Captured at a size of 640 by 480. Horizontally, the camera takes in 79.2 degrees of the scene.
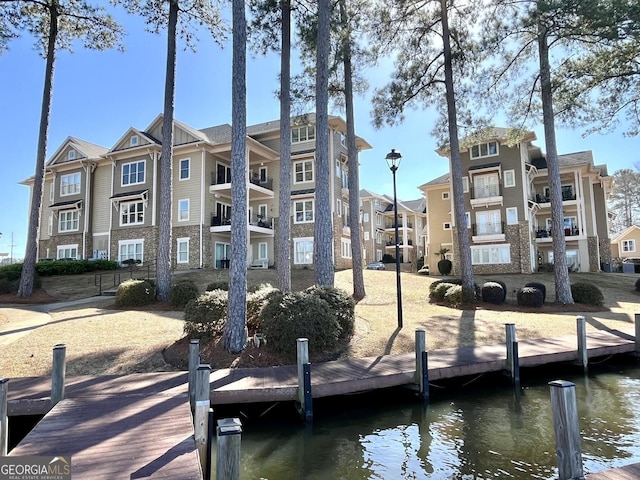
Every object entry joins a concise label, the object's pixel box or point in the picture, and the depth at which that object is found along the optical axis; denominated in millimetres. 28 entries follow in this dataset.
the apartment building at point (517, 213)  29031
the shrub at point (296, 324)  8430
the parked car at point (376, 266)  36038
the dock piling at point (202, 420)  4348
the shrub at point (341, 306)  10008
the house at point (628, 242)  45531
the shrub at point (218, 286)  14570
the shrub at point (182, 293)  14930
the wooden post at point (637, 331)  9825
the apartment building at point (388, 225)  45425
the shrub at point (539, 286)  16881
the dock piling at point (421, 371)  7184
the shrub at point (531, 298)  16203
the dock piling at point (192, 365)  5867
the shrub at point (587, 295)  17109
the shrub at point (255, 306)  9805
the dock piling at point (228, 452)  2908
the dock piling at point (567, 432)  3434
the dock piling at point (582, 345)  8883
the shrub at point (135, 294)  15234
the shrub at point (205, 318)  9367
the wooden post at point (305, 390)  6143
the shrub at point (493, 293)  16703
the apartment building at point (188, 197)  26688
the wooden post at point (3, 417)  4125
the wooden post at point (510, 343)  8086
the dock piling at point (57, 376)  5621
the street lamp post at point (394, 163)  11094
